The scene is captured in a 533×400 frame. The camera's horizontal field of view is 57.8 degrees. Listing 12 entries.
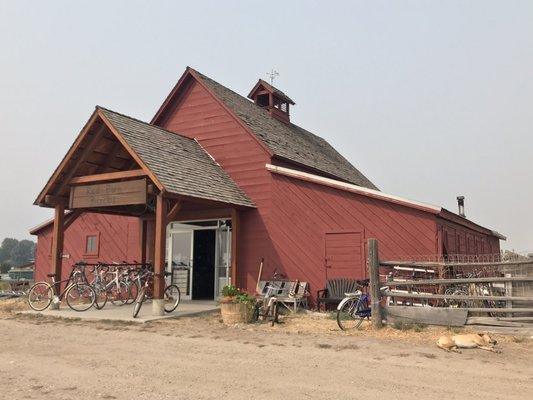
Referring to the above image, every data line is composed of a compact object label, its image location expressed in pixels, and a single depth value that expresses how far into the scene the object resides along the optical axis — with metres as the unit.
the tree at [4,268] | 88.07
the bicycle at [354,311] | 10.42
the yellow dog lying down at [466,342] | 7.89
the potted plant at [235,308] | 11.07
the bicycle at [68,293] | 13.41
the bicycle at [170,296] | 12.88
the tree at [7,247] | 180.00
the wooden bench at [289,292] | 13.38
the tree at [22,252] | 169.25
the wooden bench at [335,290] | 13.36
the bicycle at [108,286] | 13.91
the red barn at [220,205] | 12.95
